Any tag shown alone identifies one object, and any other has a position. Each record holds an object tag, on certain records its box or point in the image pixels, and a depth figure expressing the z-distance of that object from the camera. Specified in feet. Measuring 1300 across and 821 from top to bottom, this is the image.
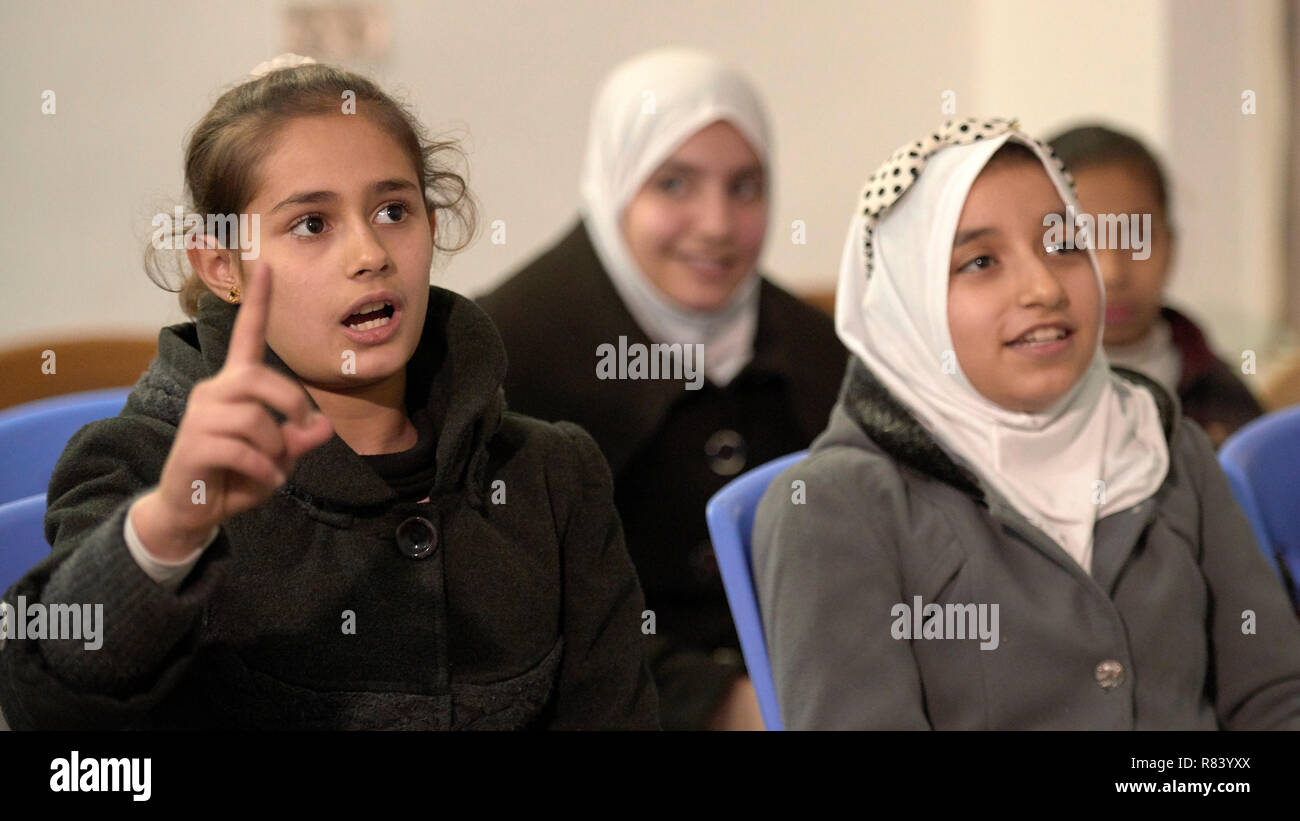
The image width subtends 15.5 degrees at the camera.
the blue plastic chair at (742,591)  10.13
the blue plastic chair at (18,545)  9.81
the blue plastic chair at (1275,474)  10.89
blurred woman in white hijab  10.88
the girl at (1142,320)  11.91
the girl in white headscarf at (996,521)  10.05
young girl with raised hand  9.49
